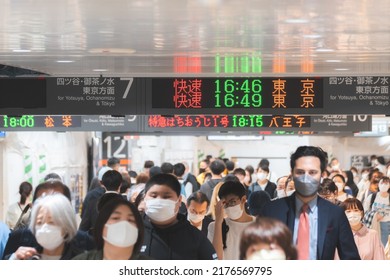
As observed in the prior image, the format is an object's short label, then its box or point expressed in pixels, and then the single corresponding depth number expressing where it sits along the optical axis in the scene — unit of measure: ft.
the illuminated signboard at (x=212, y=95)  40.86
